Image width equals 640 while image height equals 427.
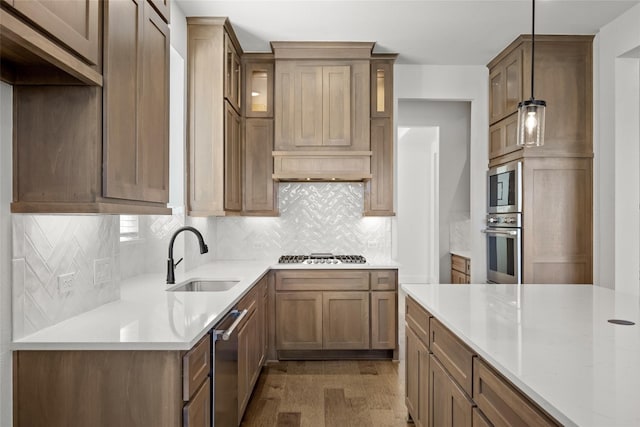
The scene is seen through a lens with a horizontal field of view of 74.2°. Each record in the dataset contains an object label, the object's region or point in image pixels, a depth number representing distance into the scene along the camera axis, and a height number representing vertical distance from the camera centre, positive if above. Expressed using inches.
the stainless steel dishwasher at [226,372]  73.9 -30.6
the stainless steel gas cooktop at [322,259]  155.6 -17.4
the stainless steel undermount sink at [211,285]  115.5 -19.8
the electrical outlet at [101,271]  76.6 -10.9
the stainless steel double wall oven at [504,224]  148.8 -3.5
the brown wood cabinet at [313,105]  155.9 +40.1
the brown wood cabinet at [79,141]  55.1 +9.5
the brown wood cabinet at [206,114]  133.4 +31.5
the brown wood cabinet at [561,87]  146.3 +44.3
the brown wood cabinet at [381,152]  162.9 +23.8
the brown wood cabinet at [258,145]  163.0 +26.4
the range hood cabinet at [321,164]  154.8 +18.2
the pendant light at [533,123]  81.7 +17.7
